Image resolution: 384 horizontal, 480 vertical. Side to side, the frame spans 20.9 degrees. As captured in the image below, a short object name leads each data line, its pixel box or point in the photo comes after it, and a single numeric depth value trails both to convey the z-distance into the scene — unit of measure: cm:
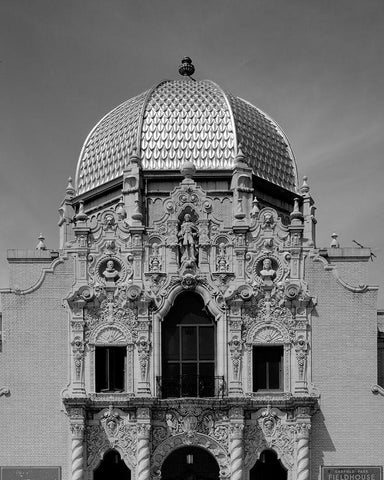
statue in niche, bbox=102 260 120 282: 3719
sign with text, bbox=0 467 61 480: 3625
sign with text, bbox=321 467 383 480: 3641
